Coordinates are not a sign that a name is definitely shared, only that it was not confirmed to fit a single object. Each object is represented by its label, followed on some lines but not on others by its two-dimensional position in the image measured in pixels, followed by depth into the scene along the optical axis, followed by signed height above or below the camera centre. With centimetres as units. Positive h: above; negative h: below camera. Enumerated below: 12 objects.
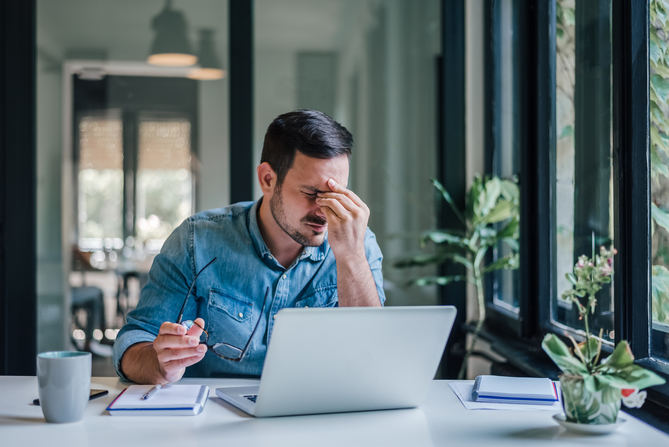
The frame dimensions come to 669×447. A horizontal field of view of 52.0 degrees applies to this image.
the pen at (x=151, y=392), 135 -35
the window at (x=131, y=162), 328 +29
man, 183 -9
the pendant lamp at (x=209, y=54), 336 +82
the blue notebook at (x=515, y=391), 140 -36
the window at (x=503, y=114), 297 +48
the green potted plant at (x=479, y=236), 292 -7
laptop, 119 -25
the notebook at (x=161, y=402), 129 -35
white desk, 114 -37
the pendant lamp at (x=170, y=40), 331 +88
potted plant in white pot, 117 -28
